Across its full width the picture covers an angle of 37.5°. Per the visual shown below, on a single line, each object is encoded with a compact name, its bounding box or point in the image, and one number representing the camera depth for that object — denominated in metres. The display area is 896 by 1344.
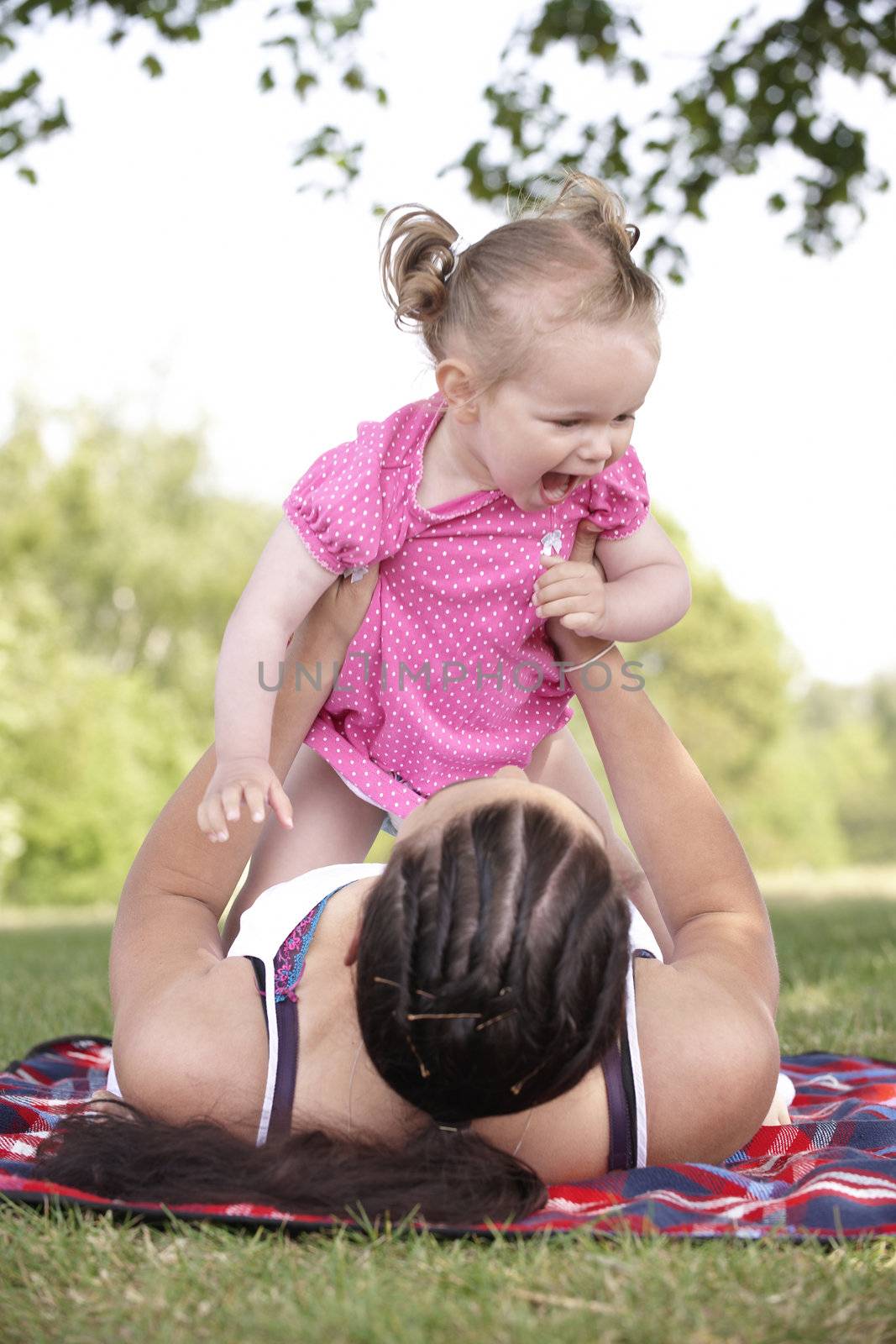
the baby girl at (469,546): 2.31
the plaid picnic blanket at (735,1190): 1.65
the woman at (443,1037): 1.67
